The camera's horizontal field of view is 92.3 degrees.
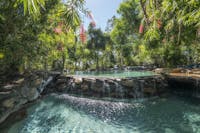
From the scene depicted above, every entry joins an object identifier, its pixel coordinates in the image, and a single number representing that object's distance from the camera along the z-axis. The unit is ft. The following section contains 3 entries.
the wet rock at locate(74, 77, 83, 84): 30.41
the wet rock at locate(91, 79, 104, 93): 28.17
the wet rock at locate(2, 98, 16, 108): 16.31
